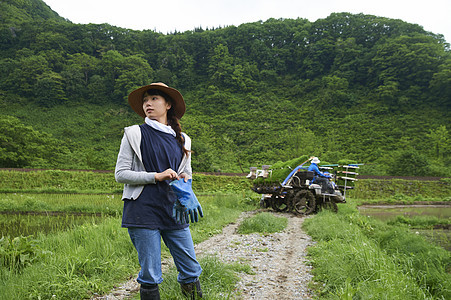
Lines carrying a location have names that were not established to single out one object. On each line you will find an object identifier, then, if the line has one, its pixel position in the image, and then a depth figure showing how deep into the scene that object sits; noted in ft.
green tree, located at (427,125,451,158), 106.01
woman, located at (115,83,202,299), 6.92
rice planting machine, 34.71
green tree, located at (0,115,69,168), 84.74
